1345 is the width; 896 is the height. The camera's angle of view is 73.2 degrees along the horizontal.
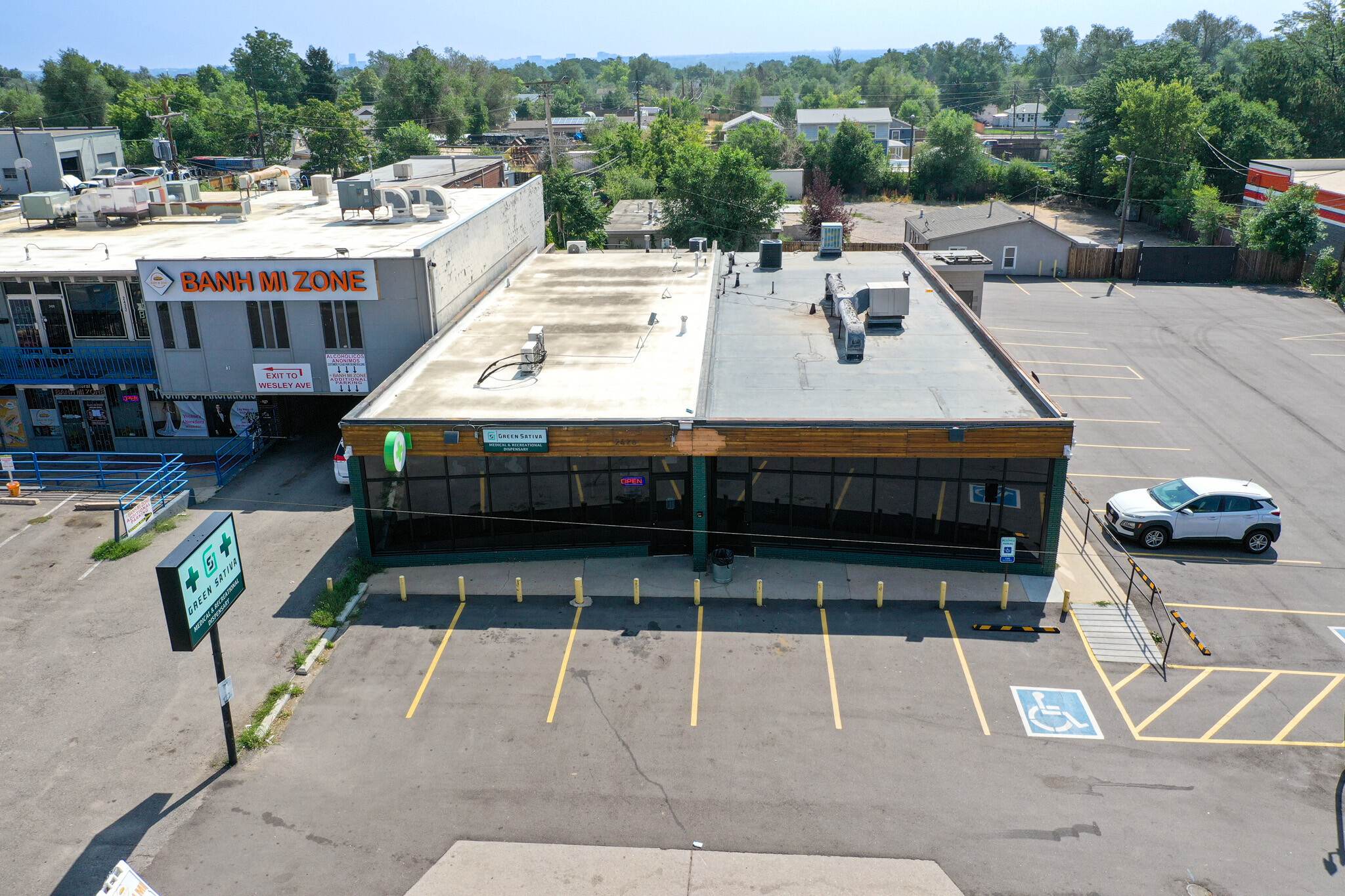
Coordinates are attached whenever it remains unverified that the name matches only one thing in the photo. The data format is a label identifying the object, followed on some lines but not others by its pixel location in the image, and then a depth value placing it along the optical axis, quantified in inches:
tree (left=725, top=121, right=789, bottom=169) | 4222.4
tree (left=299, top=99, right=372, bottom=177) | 4094.5
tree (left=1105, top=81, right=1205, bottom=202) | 3065.9
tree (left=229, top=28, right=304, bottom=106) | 6948.8
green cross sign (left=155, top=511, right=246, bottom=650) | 610.5
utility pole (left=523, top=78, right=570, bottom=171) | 2513.5
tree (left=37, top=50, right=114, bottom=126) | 5383.9
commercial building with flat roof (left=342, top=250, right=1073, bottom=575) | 918.4
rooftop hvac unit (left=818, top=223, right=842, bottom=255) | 1732.3
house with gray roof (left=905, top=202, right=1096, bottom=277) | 2437.3
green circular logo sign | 901.2
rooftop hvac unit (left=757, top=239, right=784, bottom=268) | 1640.0
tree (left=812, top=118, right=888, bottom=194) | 3956.7
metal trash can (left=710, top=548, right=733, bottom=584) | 946.7
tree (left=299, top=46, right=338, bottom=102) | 6914.4
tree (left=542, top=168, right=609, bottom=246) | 2650.1
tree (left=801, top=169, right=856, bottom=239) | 2596.0
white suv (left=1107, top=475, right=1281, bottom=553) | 1005.2
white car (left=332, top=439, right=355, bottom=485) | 1146.0
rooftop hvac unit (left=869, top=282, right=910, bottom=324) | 1246.9
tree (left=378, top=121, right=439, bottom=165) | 4495.6
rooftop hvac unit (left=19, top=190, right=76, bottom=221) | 1534.2
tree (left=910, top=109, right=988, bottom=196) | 3814.0
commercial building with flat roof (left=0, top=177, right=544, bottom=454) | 1178.0
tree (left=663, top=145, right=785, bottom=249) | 2379.4
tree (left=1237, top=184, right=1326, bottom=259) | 2231.8
